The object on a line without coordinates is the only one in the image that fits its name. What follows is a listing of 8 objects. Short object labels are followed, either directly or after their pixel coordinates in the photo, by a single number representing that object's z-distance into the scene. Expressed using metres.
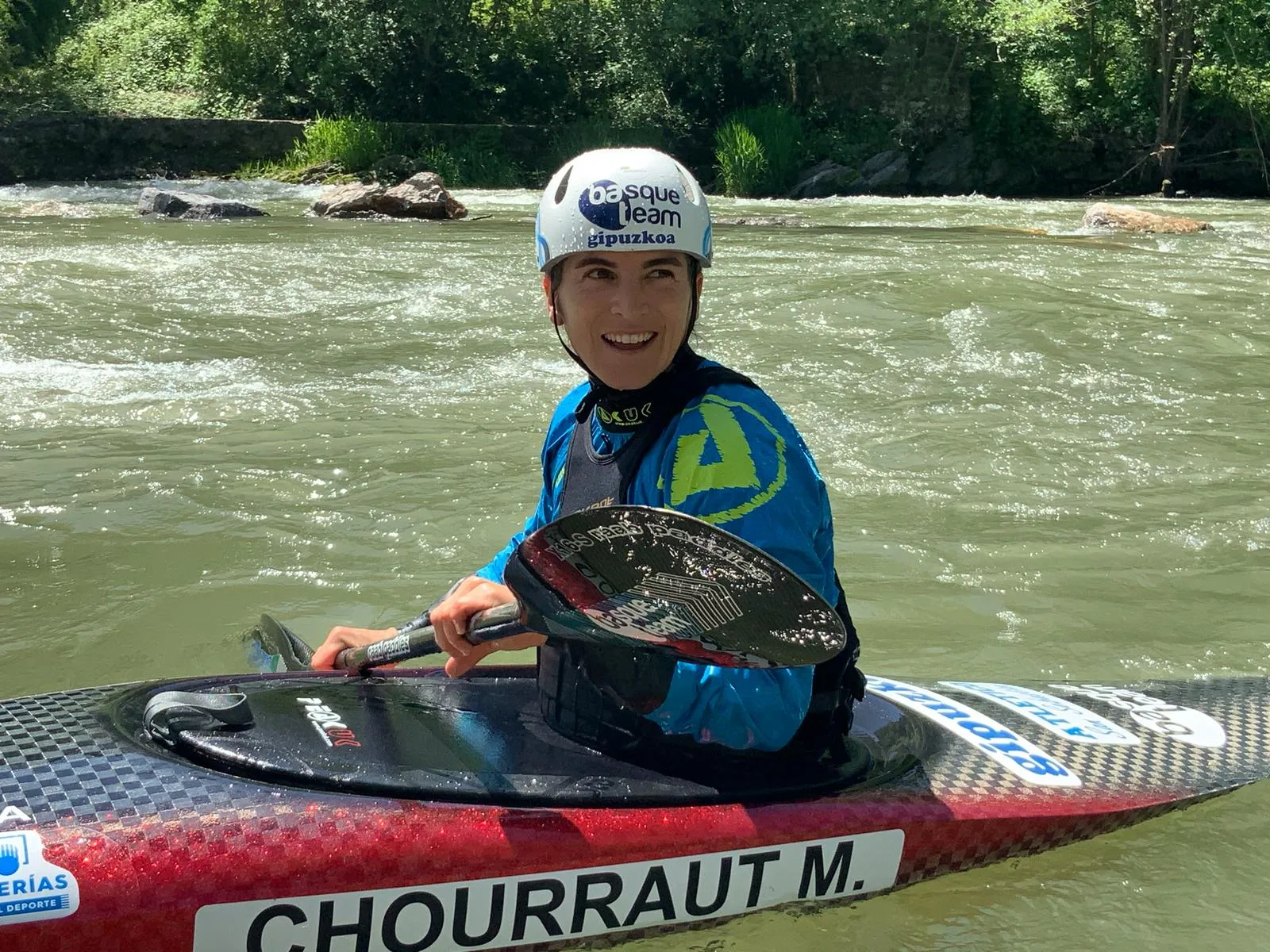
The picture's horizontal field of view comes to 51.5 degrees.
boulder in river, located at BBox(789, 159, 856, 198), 21.14
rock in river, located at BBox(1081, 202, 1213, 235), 13.91
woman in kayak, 2.03
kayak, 1.89
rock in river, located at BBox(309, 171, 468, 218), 15.28
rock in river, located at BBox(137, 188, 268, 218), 14.73
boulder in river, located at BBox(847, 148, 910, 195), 21.58
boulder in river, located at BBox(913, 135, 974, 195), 22.31
